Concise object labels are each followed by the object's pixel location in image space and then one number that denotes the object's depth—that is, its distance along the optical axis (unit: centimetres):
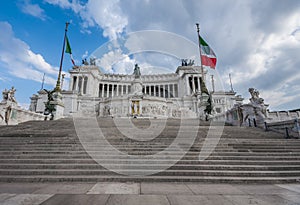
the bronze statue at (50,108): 1869
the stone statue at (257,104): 1283
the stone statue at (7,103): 1329
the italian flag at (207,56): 2158
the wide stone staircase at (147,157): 501
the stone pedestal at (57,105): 2008
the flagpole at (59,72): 2033
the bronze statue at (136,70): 4723
